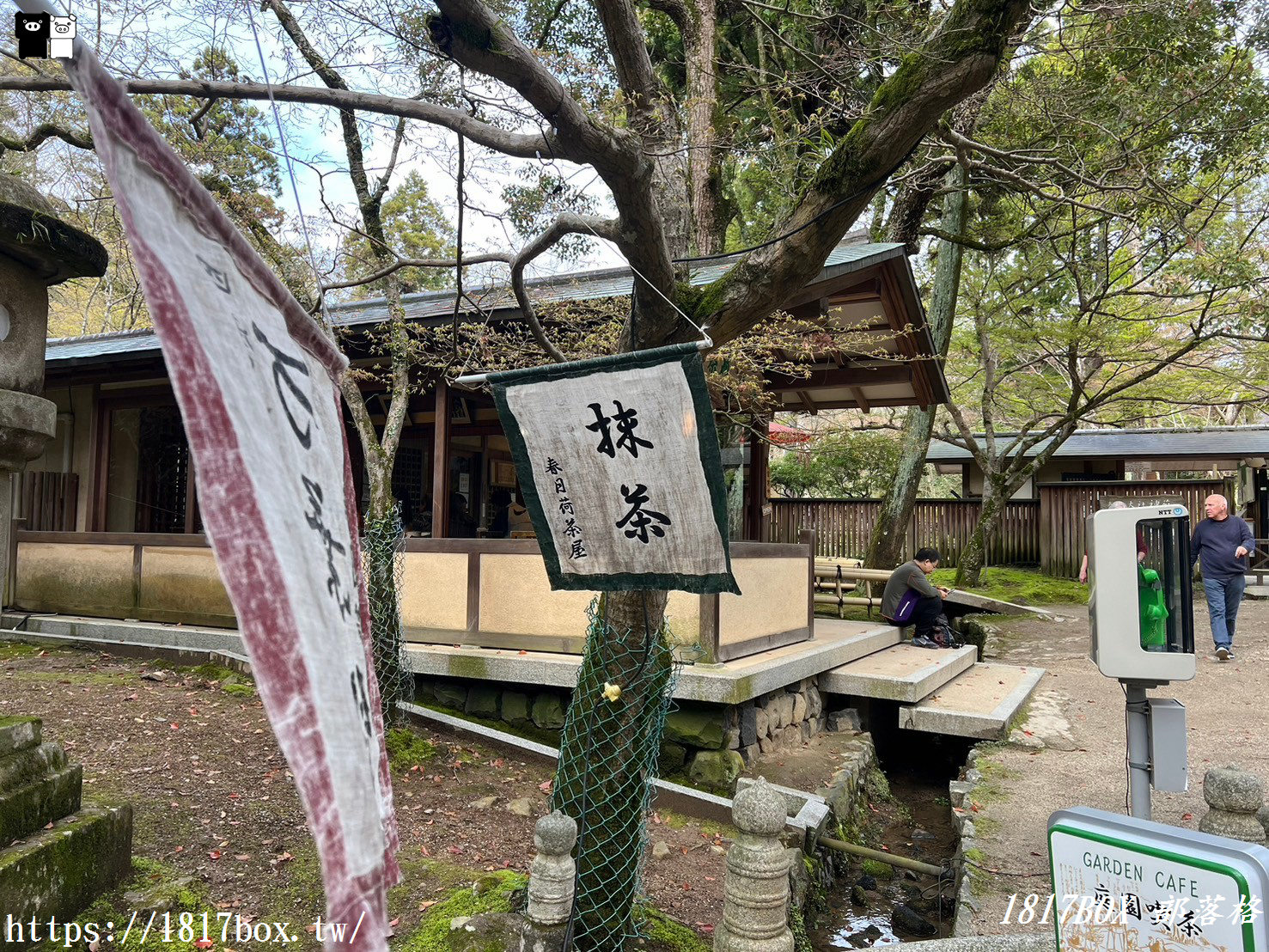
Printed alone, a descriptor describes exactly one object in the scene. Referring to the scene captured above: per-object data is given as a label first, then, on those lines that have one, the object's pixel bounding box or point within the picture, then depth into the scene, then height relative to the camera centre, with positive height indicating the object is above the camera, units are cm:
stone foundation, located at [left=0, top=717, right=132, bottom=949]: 346 -151
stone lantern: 318 +90
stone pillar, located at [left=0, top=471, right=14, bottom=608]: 327 -1
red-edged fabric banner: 119 +3
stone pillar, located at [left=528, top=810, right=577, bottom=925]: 364 -163
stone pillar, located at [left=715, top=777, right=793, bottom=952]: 375 -170
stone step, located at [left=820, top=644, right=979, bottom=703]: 891 -180
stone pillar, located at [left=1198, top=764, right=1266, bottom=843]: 379 -131
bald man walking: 1014 -32
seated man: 1151 -105
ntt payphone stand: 403 -48
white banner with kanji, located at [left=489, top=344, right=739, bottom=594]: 377 +25
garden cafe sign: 267 -129
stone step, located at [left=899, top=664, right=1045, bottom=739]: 835 -203
